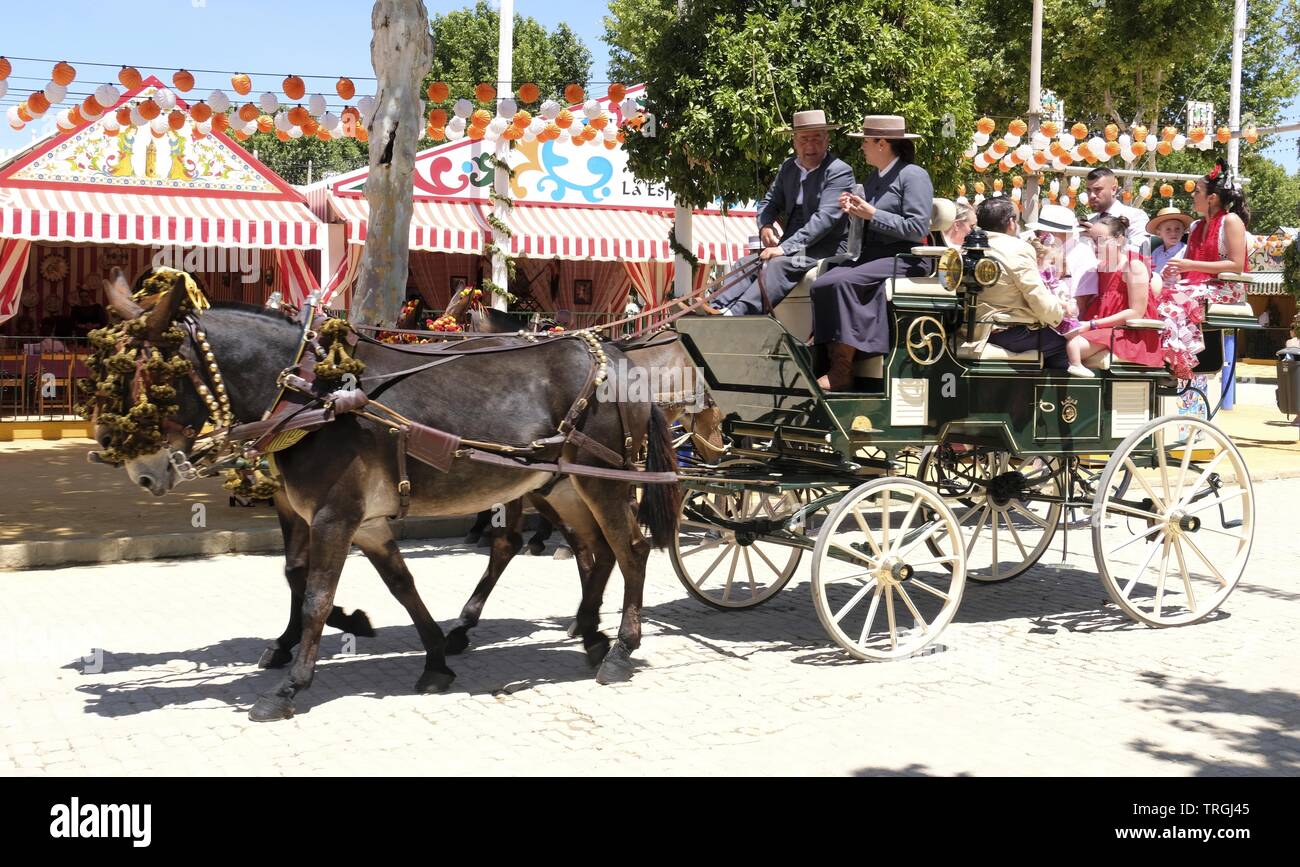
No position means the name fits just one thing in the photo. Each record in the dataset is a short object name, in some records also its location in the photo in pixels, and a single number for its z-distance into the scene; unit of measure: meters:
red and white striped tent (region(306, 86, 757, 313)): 18.70
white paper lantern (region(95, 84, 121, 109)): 10.93
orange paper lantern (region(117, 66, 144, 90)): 11.08
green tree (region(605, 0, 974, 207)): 10.48
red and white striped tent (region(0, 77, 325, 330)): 16.69
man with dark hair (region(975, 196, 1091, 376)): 6.79
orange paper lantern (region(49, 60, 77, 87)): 10.38
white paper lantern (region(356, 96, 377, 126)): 11.11
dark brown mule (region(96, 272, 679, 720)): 5.49
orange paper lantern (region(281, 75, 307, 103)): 11.45
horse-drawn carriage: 6.51
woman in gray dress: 6.46
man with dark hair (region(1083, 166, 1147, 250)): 8.10
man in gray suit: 6.86
